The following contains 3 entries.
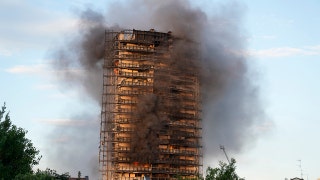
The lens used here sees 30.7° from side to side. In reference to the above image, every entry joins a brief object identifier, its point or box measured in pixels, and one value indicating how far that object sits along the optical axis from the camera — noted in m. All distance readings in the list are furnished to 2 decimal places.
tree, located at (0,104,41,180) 69.50
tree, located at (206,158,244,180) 72.22
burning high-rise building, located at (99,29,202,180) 166.12
